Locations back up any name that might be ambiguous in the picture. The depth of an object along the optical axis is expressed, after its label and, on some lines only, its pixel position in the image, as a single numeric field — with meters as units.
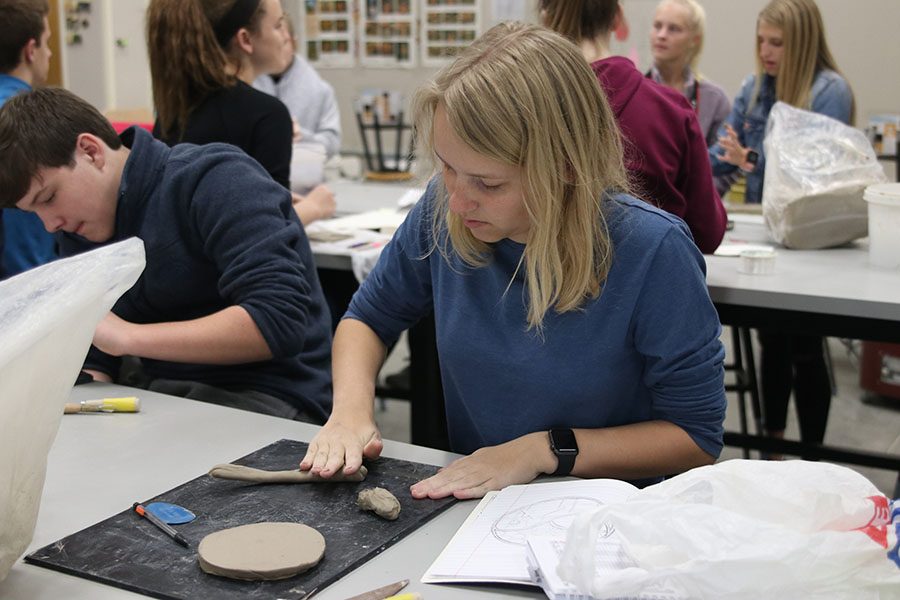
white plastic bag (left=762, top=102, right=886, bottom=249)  2.49
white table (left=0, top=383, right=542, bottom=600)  1.01
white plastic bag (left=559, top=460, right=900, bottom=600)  0.88
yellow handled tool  1.51
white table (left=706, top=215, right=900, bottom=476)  2.02
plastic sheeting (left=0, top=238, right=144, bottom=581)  0.94
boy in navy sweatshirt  1.66
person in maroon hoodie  2.11
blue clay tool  1.12
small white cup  2.25
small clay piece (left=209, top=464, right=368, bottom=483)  1.22
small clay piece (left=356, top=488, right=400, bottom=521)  1.13
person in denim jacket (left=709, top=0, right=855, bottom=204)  3.43
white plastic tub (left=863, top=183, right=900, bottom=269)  2.27
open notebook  1.01
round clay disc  0.99
